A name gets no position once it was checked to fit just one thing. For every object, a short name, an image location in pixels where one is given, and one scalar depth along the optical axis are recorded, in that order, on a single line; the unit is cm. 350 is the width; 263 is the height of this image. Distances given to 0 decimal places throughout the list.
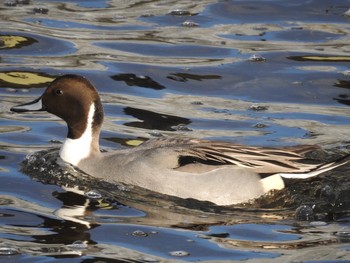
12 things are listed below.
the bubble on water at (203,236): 1487
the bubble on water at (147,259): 1402
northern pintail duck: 1700
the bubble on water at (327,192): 1712
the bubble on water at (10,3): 2827
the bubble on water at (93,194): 1695
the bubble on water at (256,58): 2469
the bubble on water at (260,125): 2053
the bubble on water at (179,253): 1421
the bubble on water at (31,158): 1828
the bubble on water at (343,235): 1472
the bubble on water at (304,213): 1602
